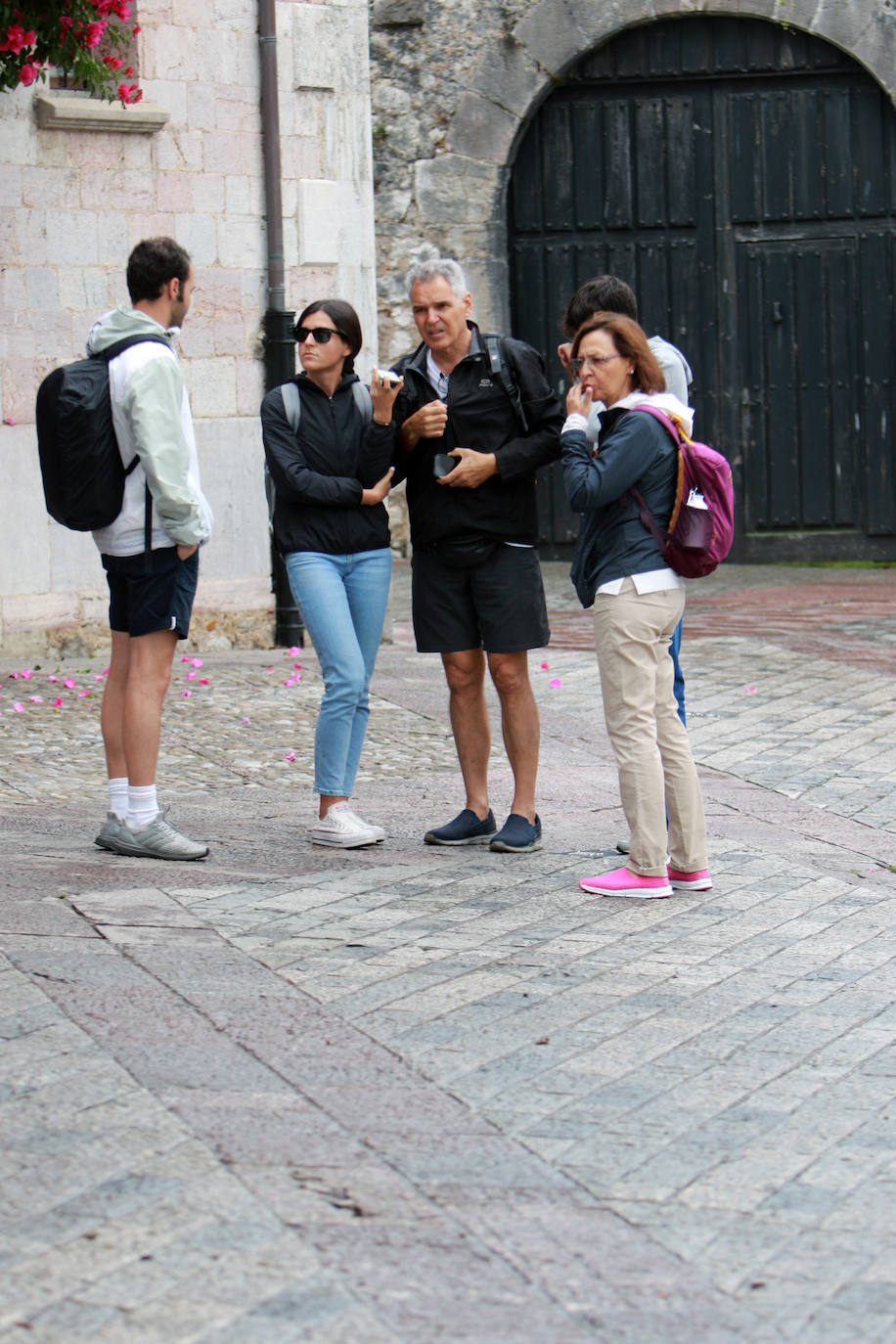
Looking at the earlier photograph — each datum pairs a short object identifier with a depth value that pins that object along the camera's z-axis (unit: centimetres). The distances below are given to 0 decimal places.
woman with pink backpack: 987
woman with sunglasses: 1105
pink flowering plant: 1609
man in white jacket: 1055
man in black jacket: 1093
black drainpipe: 2006
